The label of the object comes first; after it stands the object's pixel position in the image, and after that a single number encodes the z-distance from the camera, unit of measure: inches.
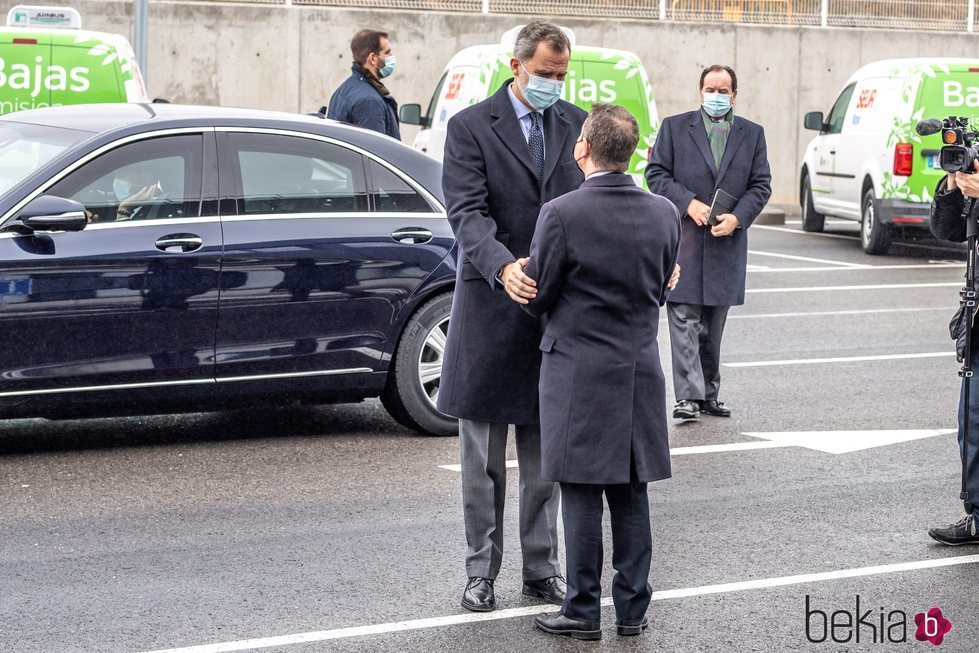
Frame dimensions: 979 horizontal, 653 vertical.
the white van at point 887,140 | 673.6
